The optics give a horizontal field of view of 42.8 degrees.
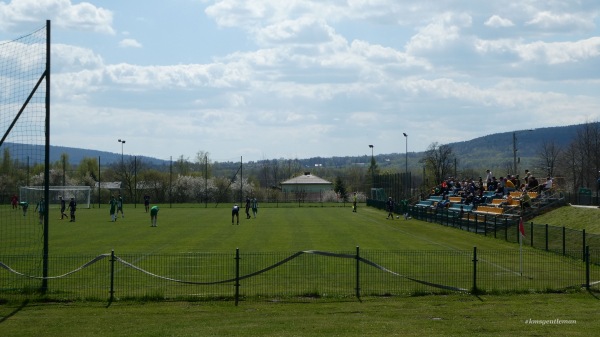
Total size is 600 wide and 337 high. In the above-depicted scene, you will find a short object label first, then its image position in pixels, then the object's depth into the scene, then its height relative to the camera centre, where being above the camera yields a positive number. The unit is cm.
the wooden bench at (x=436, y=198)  6214 -64
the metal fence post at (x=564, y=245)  2850 -209
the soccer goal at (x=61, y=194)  7362 -81
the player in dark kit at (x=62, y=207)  5933 -148
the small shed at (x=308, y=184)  15200 +111
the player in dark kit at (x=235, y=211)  5219 -151
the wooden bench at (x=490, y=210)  4661 -122
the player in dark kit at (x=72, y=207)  5622 -143
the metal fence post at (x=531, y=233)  3241 -186
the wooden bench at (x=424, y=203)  6425 -114
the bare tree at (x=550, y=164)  9122 +354
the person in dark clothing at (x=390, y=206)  6009 -130
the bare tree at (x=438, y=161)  10581 +419
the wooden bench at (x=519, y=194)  4700 -22
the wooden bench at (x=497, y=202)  4881 -74
